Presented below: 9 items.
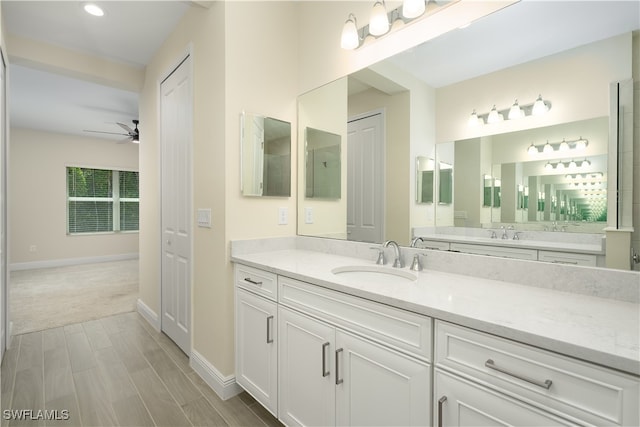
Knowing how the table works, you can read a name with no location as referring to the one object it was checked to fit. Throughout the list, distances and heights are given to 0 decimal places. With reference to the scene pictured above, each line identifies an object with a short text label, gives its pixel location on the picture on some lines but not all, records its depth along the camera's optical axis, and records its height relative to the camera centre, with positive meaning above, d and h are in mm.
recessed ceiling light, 2282 +1517
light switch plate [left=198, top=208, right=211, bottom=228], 2107 -56
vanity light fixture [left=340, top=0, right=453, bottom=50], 1543 +1035
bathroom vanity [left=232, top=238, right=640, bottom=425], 736 -430
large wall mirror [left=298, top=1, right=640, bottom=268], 1154 +405
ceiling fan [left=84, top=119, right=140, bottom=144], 4770 +1172
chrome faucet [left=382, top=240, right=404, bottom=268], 1641 -240
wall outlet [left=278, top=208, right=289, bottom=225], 2236 -44
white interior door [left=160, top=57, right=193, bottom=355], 2422 +56
